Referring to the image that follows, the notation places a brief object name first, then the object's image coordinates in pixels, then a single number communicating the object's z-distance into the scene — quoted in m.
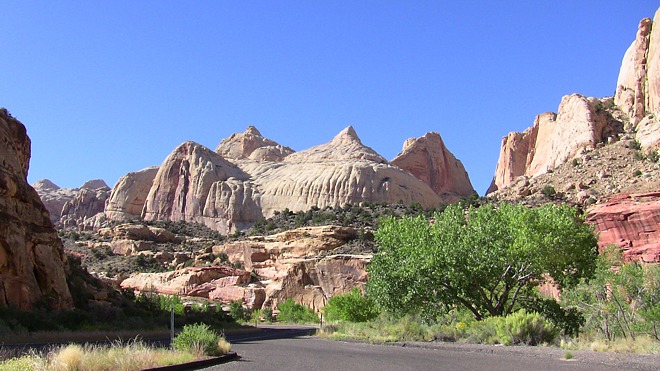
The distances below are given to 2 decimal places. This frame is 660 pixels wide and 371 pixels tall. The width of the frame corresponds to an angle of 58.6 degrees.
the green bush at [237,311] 52.69
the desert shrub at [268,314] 57.12
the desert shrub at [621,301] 23.58
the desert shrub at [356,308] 40.53
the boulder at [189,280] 60.47
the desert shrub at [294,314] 56.96
